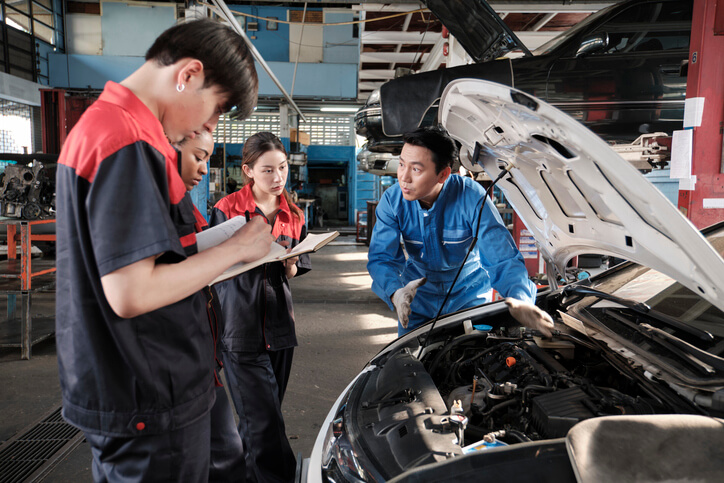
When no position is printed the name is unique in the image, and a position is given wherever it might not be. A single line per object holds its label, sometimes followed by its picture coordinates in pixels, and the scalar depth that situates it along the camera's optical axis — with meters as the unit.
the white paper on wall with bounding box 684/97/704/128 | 3.03
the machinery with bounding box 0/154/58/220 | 5.77
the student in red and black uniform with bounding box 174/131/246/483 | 1.20
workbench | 3.66
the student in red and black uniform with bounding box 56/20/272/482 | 0.81
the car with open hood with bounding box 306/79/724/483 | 0.92
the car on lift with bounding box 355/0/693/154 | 3.96
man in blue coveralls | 2.13
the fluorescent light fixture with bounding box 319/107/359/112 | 13.08
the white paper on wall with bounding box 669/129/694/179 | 3.07
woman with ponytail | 1.98
